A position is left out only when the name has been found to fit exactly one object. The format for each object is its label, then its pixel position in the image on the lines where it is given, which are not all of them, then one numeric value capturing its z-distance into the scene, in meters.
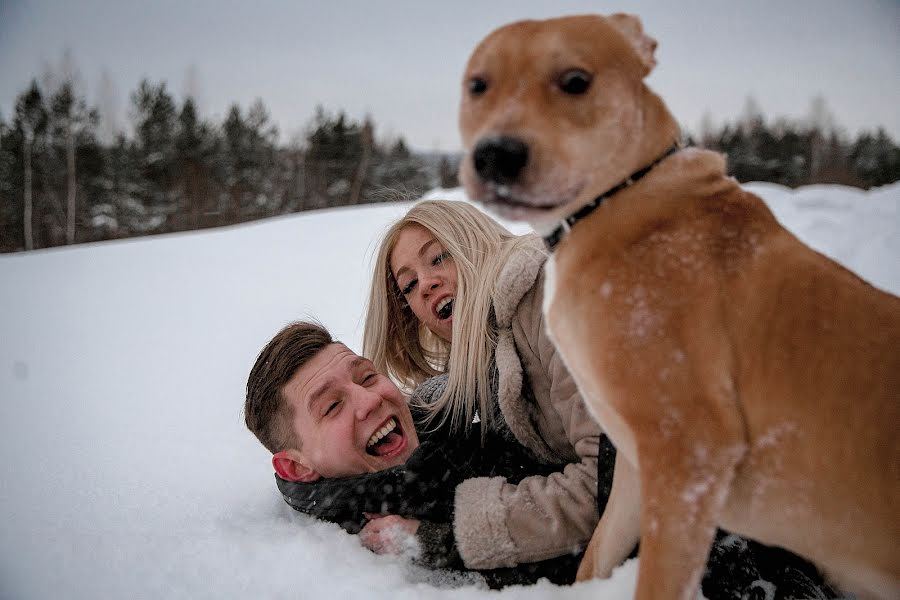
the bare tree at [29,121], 23.17
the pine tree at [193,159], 29.06
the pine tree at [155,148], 28.20
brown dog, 1.27
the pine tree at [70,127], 24.17
